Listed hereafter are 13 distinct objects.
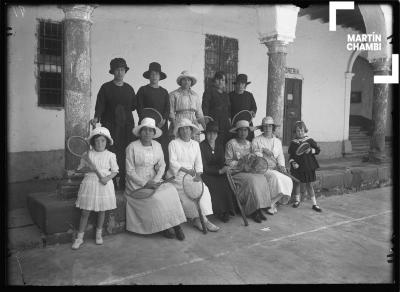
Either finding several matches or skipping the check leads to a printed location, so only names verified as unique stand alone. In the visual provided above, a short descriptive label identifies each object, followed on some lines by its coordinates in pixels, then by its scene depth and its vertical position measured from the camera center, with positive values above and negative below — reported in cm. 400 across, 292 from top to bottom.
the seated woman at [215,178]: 528 -94
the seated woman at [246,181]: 541 -100
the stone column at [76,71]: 455 +51
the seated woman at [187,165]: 488 -70
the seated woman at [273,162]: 584 -79
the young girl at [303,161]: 624 -78
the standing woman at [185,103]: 576 +16
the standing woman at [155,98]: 538 +21
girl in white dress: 426 -85
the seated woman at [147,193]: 447 -100
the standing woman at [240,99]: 639 +27
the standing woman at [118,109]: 504 +3
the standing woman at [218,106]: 610 +13
